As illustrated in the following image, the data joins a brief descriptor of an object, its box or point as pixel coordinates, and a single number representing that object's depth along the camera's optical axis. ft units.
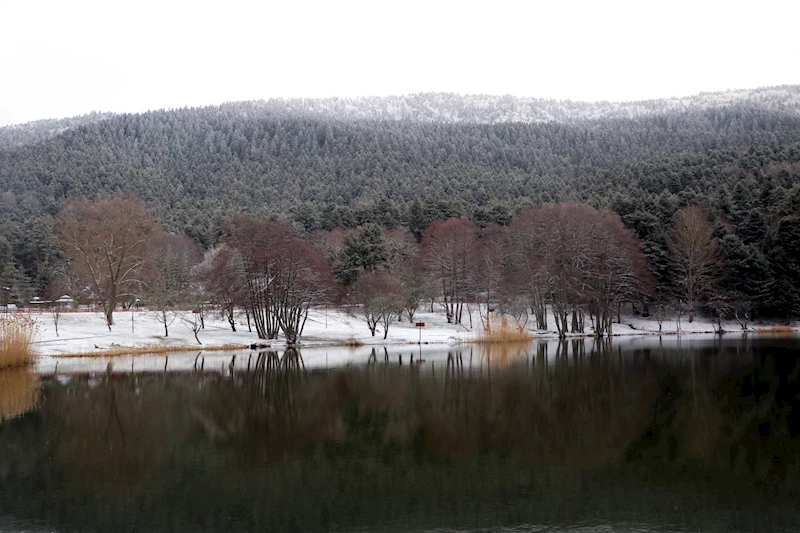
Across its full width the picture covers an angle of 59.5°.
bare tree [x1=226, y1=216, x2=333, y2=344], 161.79
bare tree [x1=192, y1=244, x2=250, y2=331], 166.50
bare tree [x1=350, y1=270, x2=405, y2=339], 173.17
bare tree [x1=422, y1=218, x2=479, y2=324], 214.69
